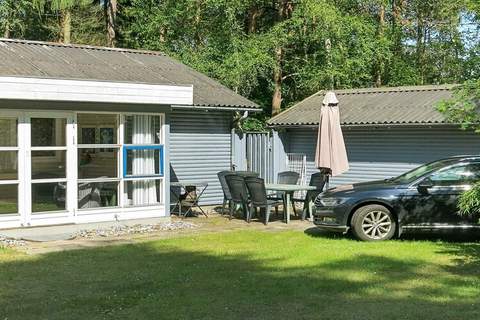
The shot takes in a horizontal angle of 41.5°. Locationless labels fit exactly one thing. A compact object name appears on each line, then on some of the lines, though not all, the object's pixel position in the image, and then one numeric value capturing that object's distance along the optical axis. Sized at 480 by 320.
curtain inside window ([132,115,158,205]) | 13.31
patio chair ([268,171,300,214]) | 15.83
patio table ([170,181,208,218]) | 14.63
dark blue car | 11.09
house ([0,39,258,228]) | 11.68
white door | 11.80
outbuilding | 15.81
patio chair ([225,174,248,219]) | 13.98
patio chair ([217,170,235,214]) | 14.83
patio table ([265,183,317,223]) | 13.58
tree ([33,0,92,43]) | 22.47
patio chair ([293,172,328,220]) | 14.24
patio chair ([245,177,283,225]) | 13.54
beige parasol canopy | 13.61
